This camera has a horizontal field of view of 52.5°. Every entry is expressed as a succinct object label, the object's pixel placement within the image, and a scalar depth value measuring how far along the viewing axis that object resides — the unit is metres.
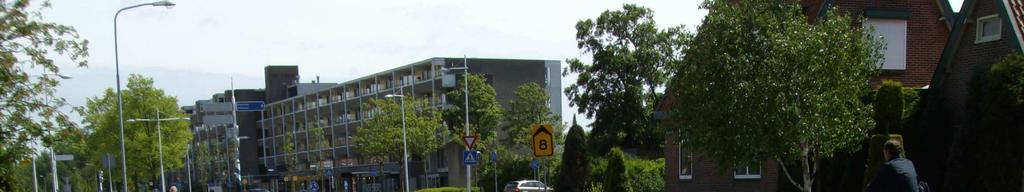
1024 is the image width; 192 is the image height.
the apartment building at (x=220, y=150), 103.75
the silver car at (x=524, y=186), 53.72
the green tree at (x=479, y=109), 65.31
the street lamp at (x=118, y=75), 32.47
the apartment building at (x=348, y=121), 81.12
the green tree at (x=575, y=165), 36.05
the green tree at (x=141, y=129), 64.00
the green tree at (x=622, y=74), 51.00
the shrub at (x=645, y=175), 35.97
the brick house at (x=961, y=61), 20.38
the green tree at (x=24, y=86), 15.41
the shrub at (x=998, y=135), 18.27
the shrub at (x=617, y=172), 32.53
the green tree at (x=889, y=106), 21.06
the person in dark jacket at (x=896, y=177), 9.75
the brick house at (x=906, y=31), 25.70
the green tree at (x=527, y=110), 60.03
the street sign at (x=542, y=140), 19.97
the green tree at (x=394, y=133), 61.54
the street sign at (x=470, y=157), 27.86
